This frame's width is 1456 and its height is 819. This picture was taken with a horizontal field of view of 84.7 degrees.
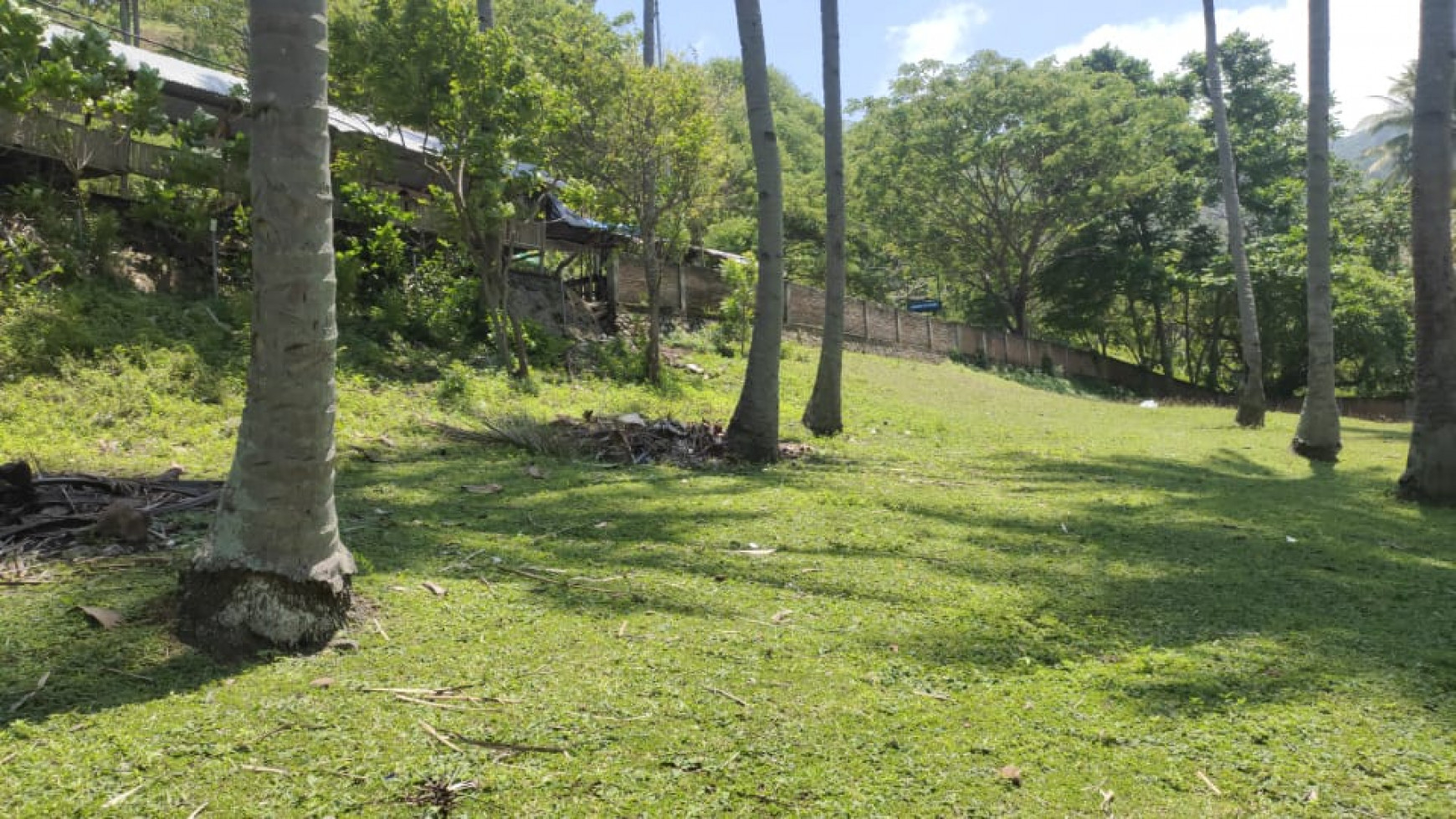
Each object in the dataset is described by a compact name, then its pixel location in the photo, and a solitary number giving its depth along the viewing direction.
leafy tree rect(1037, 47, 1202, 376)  28.67
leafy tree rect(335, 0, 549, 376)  10.70
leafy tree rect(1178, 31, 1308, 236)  28.50
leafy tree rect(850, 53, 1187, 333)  26.30
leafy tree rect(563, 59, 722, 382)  13.77
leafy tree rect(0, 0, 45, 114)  9.39
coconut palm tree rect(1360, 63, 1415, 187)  34.91
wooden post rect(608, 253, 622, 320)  16.62
